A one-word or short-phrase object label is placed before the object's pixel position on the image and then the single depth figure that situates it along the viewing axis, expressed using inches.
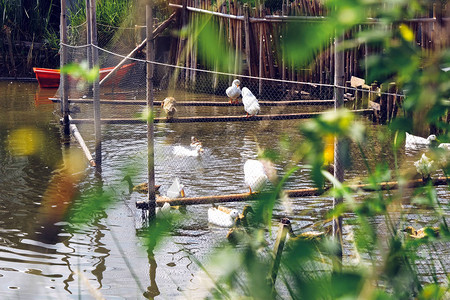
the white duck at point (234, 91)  662.7
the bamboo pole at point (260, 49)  808.2
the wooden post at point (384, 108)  672.7
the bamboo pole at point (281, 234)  194.4
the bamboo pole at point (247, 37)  829.5
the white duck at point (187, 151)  553.9
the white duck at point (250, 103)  578.7
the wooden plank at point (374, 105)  676.5
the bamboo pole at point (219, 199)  364.7
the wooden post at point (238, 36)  842.8
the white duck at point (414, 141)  552.1
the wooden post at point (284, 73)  775.4
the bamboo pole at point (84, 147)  513.1
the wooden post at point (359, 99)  717.9
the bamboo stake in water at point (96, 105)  502.0
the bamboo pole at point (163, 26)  929.5
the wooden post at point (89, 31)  523.5
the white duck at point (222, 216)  377.6
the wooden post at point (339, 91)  274.2
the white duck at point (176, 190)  412.0
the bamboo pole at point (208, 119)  492.5
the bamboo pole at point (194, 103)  604.8
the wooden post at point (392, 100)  629.2
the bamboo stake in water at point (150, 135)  369.1
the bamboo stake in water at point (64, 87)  655.1
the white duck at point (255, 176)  384.5
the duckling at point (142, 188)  456.3
